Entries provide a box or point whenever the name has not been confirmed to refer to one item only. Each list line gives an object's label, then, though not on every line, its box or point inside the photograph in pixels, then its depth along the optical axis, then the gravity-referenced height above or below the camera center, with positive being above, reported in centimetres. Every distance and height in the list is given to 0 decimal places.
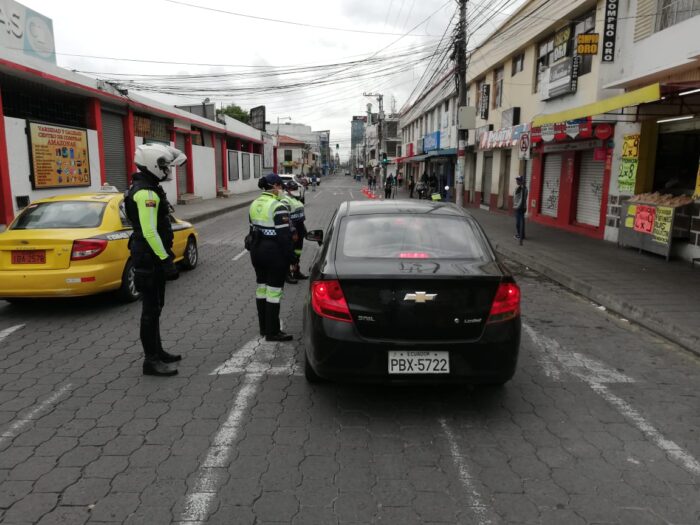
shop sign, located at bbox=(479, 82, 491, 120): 2328 +302
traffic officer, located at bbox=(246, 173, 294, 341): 543 -81
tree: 6630 +678
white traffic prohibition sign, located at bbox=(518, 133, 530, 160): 1311 +61
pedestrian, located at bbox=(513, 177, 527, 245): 1302 -85
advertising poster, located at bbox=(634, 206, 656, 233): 1075 -93
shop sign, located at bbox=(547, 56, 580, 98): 1434 +257
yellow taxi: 624 -101
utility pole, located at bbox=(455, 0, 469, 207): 1666 +311
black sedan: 371 -106
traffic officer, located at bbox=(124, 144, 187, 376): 443 -61
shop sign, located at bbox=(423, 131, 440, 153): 3212 +176
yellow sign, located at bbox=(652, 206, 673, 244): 1014 -99
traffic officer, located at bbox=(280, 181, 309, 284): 832 -95
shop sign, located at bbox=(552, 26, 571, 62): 1527 +370
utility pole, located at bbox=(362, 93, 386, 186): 5609 +514
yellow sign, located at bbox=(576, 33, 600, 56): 1253 +296
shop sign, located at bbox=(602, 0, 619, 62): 1248 +330
